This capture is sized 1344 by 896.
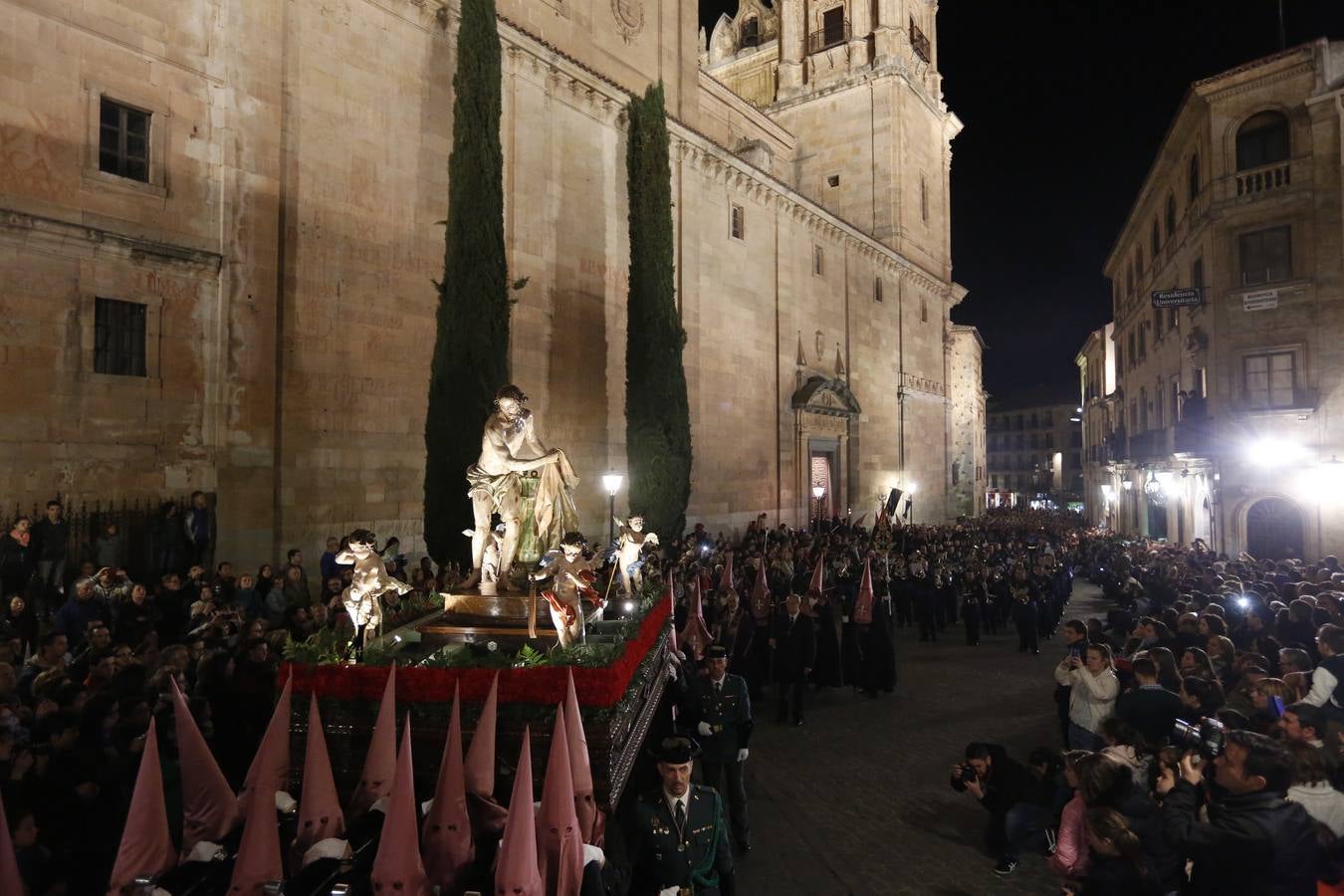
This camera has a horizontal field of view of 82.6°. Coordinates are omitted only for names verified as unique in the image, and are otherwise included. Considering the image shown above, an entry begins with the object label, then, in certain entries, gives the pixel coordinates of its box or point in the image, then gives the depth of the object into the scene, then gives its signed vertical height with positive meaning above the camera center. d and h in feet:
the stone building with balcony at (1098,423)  151.53 +13.06
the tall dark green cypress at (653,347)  65.46 +11.66
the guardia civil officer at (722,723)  23.31 -7.45
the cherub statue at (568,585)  22.98 -3.24
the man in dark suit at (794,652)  34.30 -7.69
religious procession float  20.29 -4.91
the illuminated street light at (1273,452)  72.95 +2.77
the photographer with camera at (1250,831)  13.89 -6.53
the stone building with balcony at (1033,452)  278.67 +11.51
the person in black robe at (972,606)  50.57 -8.26
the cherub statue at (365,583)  23.18 -3.09
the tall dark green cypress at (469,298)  48.32 +12.15
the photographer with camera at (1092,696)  23.34 -6.65
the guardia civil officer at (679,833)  15.15 -7.05
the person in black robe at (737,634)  36.01 -7.34
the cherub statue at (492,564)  26.39 -2.91
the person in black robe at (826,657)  39.63 -9.13
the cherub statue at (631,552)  32.22 -2.96
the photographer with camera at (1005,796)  21.48 -9.11
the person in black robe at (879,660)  38.99 -9.12
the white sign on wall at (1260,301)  75.41 +17.89
